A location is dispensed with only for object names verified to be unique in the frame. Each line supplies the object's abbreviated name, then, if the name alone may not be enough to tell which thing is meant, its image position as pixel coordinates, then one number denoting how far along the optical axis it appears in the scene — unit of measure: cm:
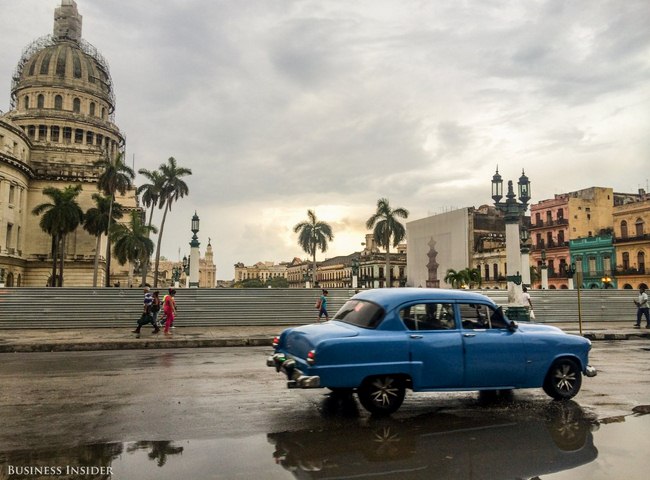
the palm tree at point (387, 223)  6234
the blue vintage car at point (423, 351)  621
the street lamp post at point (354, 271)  3944
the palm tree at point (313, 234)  7150
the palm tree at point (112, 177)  5844
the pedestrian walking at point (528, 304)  1835
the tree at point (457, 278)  6378
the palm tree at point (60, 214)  5484
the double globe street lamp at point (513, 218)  2219
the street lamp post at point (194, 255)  2638
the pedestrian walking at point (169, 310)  1762
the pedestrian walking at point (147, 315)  1730
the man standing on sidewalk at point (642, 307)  2103
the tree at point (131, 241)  6438
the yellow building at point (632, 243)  5291
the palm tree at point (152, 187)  5222
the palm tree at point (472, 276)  6359
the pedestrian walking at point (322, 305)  2094
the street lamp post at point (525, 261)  3097
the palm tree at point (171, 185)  5219
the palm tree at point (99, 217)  6044
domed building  6016
